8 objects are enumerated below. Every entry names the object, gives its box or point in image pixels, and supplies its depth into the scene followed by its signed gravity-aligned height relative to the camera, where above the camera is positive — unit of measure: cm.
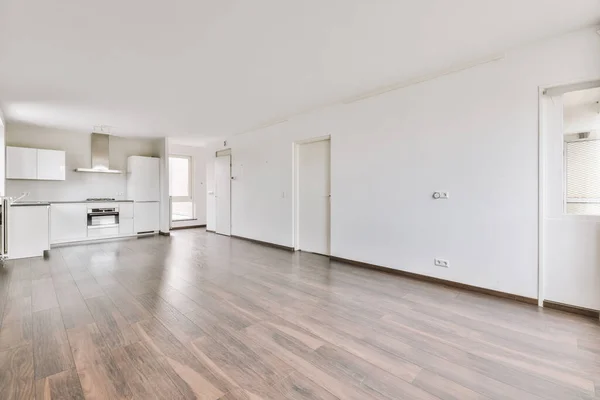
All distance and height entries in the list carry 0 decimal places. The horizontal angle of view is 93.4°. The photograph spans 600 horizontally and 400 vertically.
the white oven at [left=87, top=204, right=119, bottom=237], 637 -45
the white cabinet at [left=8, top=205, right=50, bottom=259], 477 -53
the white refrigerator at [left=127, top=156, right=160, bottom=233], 718 +23
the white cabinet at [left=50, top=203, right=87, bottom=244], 592 -46
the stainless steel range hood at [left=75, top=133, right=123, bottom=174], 677 +115
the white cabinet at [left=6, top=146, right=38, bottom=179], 562 +77
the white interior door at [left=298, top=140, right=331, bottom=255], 504 +4
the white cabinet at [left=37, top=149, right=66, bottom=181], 596 +77
